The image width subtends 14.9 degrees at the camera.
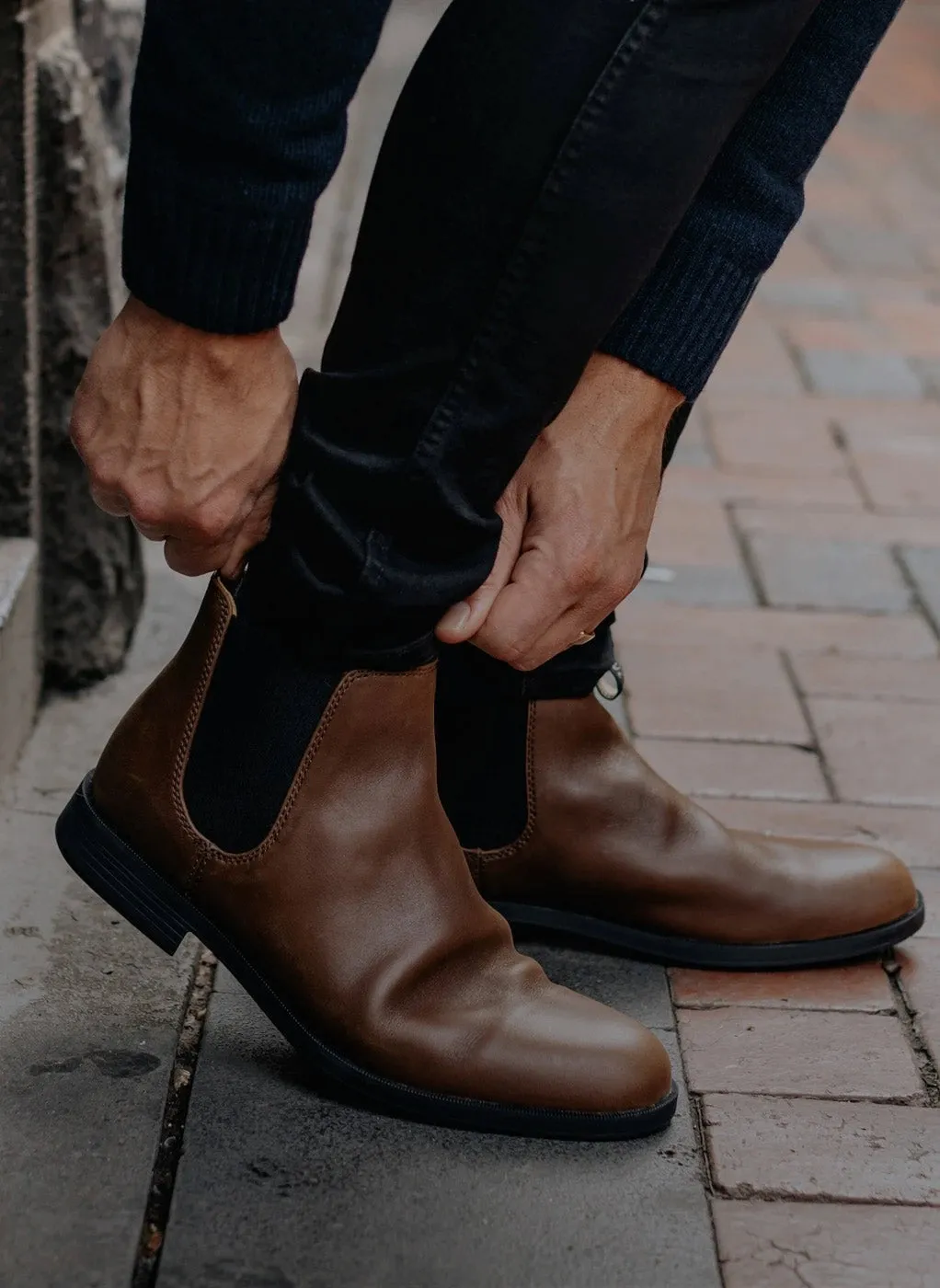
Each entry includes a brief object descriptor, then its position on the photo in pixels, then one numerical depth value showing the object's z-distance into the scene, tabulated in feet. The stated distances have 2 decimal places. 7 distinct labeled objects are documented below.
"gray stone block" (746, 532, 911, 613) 7.01
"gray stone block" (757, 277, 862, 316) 10.55
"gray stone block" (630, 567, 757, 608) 6.97
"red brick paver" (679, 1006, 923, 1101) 5.15
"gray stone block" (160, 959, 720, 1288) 4.72
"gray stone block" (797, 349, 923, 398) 9.22
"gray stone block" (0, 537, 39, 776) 5.77
